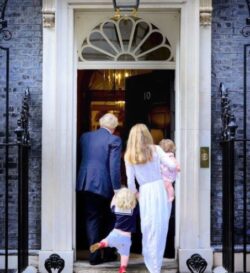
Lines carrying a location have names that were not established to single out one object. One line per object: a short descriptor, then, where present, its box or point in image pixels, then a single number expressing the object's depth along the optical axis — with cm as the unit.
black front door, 897
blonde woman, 738
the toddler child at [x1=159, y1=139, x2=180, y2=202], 773
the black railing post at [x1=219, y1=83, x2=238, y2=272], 714
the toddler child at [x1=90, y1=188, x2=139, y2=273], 756
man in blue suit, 810
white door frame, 808
